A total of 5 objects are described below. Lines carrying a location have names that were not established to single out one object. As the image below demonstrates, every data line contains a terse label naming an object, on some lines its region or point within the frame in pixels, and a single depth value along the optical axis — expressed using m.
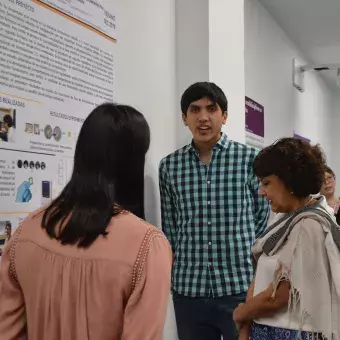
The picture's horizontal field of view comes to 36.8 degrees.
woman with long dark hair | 1.07
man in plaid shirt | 2.16
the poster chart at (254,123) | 3.88
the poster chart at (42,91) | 1.60
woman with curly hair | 1.57
